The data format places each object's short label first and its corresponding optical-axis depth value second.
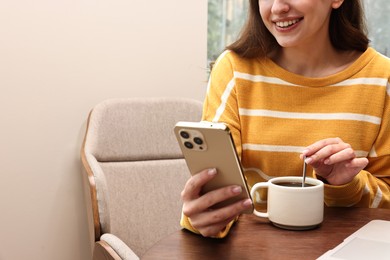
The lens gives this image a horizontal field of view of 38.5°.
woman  1.35
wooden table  0.99
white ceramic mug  1.06
